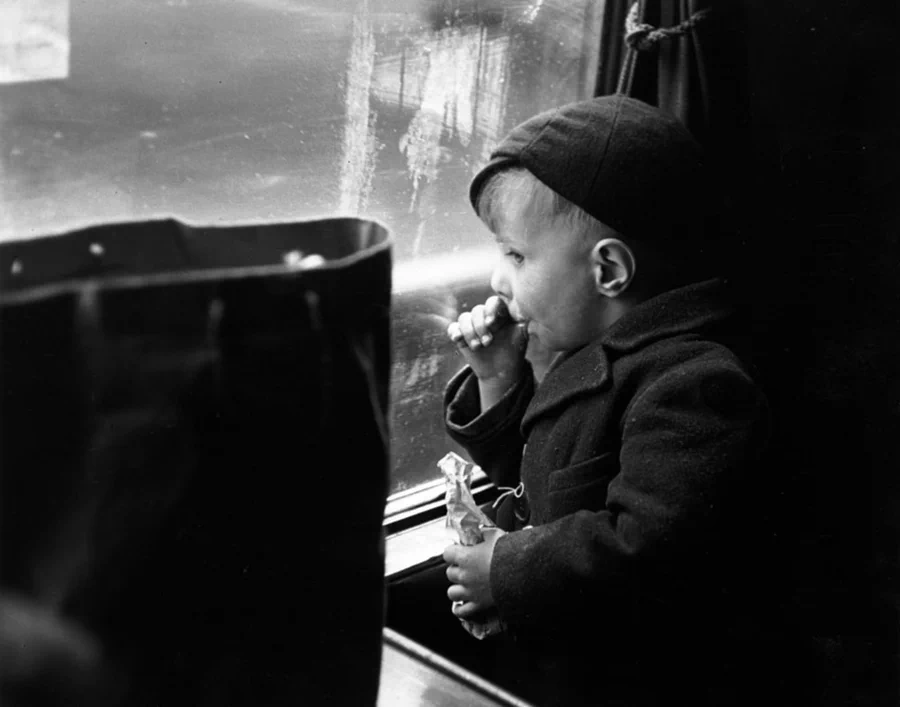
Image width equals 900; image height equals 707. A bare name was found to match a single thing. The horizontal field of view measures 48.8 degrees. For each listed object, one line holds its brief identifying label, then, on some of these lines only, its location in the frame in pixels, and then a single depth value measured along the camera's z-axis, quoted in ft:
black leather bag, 2.17
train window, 3.31
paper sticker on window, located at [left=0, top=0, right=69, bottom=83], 2.94
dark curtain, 4.98
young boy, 3.82
